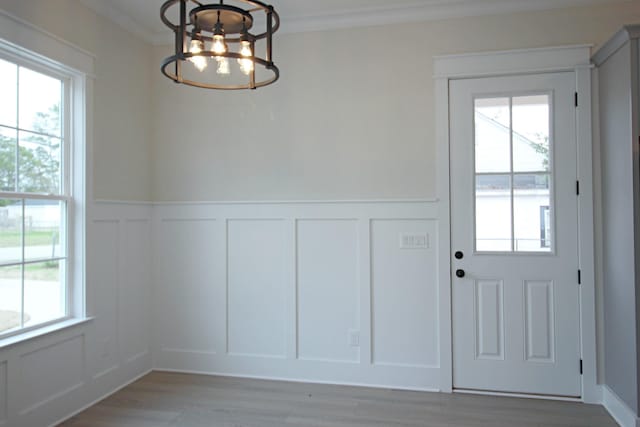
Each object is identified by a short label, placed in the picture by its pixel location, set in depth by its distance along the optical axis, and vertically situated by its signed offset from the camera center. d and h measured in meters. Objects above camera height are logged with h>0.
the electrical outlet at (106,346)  3.31 -0.92
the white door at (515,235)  3.24 -0.10
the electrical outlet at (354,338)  3.53 -0.92
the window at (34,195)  2.67 +0.18
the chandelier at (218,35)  1.68 +0.74
